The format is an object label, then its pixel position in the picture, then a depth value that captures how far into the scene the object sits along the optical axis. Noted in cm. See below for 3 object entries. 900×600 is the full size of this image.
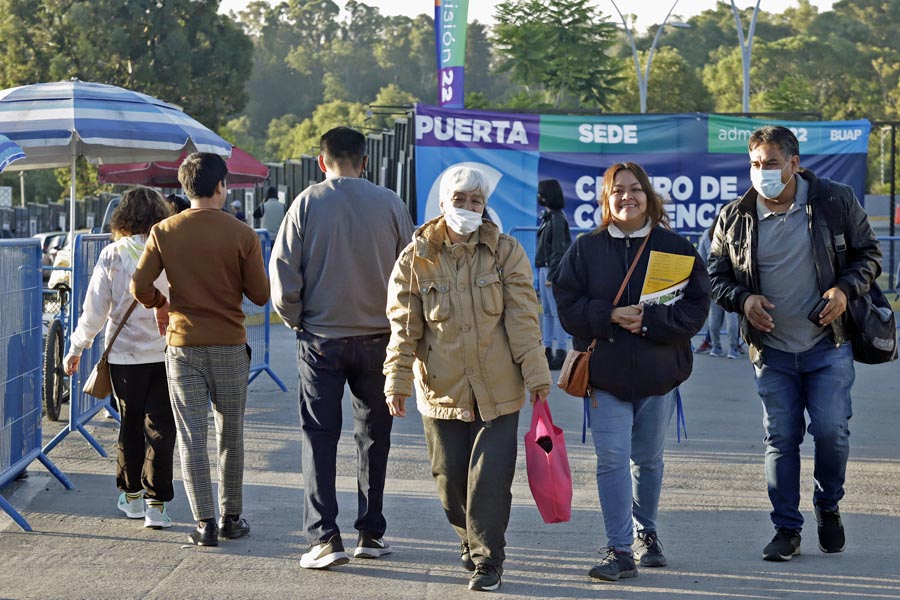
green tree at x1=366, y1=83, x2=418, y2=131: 11300
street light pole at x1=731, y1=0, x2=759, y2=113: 3112
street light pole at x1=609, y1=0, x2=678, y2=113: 3591
